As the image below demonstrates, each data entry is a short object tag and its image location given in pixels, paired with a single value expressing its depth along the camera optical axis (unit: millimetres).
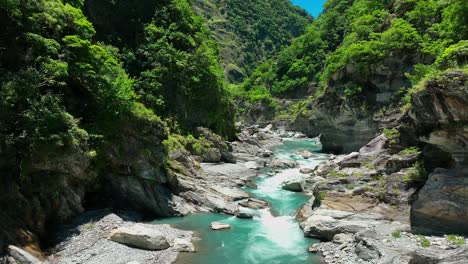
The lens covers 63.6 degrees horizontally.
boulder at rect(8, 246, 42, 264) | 16453
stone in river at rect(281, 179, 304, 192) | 33719
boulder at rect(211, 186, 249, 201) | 30514
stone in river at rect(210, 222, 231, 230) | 24142
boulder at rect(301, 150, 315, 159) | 53522
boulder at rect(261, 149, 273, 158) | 52656
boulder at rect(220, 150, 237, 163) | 45969
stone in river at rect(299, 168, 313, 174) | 40756
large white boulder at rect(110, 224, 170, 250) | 19922
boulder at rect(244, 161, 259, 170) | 43625
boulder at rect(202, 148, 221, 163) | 42906
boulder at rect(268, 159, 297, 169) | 44738
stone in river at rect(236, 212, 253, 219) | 26578
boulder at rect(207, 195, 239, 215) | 27688
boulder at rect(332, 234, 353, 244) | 20364
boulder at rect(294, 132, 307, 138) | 82269
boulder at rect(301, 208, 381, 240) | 21281
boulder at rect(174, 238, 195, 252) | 20328
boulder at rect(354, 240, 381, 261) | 17853
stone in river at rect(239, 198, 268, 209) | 28889
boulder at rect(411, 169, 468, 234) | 18906
